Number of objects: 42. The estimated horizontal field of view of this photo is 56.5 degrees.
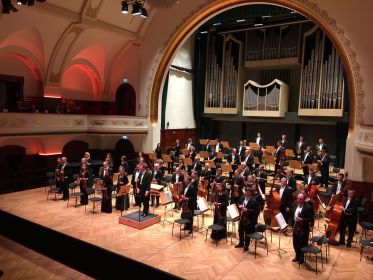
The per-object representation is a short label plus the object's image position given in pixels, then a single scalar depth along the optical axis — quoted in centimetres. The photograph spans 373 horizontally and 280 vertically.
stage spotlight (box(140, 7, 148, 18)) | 1165
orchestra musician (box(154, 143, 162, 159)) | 1473
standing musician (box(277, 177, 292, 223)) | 883
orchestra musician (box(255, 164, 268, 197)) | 1077
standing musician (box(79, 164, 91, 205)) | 1071
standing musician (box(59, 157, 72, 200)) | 1153
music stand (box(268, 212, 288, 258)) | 720
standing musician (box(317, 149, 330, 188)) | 1182
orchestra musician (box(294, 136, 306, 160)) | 1308
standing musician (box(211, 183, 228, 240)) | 839
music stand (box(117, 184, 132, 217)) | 948
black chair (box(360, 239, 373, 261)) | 724
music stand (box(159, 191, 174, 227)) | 907
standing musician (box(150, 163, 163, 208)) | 1123
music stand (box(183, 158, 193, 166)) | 1253
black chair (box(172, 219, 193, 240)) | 826
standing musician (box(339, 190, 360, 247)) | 811
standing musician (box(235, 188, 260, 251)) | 778
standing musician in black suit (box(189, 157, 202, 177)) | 1152
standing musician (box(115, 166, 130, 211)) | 1023
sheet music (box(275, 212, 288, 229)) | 719
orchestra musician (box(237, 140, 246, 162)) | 1289
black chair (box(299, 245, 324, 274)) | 675
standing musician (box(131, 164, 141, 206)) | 1034
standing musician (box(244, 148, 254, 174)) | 1209
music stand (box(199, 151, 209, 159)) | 1363
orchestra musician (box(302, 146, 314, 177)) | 1205
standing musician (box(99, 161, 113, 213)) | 1023
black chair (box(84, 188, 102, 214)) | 1021
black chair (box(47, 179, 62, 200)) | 1141
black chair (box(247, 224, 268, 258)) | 746
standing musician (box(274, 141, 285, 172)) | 1284
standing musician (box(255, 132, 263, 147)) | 1404
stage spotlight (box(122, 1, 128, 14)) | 1180
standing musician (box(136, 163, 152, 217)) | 971
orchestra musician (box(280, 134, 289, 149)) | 1328
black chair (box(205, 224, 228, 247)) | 789
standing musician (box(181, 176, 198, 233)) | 888
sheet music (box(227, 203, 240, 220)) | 787
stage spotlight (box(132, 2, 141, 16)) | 1155
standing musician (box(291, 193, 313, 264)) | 717
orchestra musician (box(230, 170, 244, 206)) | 971
